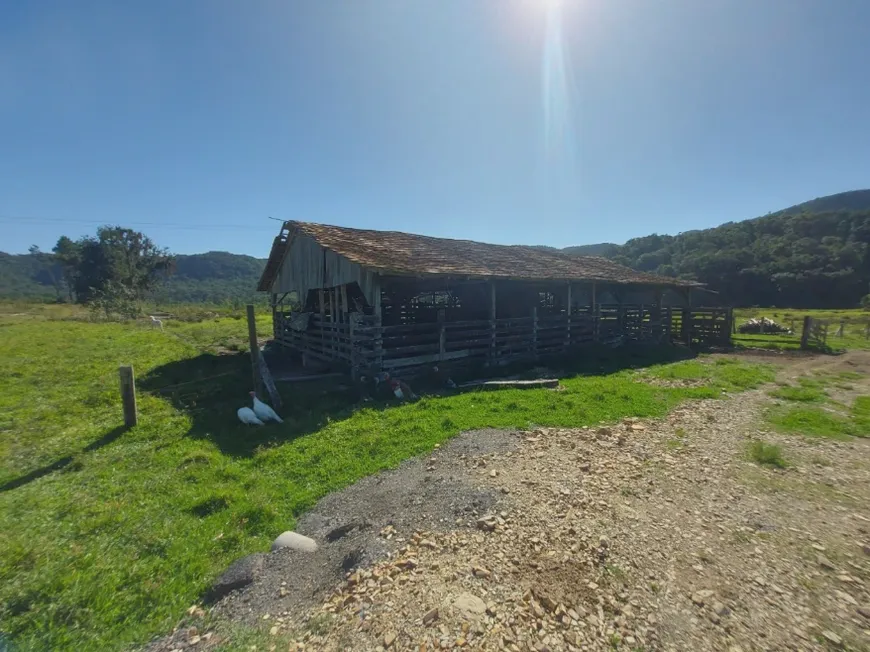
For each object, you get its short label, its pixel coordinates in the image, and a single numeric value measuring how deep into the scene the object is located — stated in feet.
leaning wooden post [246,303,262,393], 28.27
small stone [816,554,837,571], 11.29
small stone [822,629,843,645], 8.78
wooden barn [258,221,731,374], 37.91
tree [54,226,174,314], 157.76
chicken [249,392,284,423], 27.14
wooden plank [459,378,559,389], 34.65
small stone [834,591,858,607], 9.94
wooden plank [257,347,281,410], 29.94
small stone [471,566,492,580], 11.12
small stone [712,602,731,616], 9.73
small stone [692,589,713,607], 10.06
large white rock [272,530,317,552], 13.37
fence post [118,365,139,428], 25.35
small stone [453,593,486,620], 9.81
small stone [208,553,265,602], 11.65
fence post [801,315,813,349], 57.82
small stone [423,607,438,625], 9.63
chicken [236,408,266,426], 26.63
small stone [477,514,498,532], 13.44
